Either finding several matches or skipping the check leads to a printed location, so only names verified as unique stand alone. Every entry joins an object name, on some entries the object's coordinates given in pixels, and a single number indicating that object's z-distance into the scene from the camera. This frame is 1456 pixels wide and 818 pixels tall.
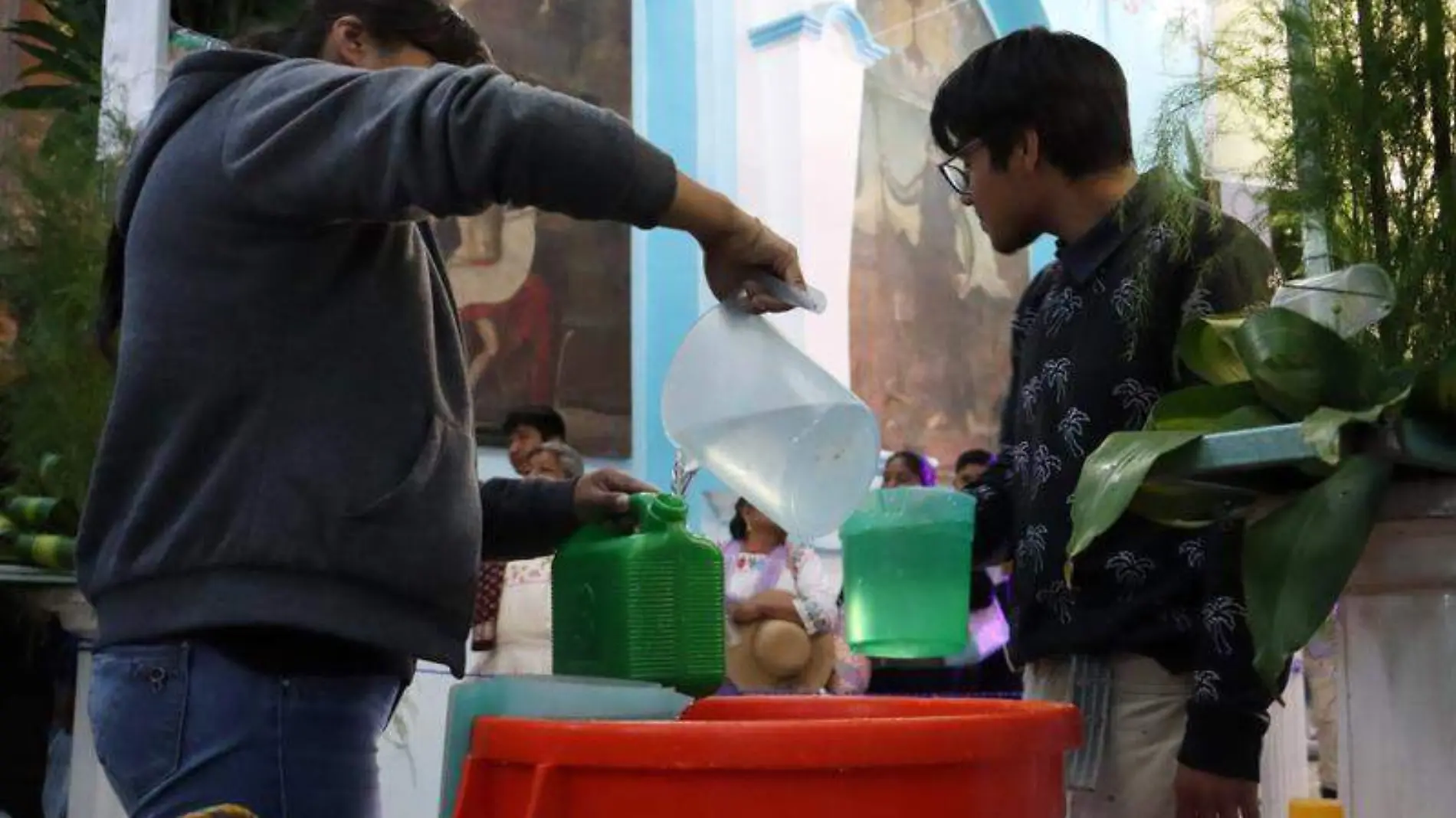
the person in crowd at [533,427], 5.30
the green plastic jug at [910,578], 2.18
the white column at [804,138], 6.84
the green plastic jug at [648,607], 1.35
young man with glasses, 1.34
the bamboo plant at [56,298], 2.77
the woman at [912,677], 4.66
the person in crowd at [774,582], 4.76
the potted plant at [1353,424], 1.00
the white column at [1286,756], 4.12
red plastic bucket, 0.87
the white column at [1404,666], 1.01
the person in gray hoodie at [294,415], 1.07
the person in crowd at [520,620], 4.20
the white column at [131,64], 2.95
